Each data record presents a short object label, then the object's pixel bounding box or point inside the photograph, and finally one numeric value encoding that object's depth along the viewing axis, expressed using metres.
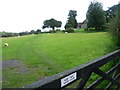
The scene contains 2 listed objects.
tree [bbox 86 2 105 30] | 30.11
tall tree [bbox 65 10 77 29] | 43.33
